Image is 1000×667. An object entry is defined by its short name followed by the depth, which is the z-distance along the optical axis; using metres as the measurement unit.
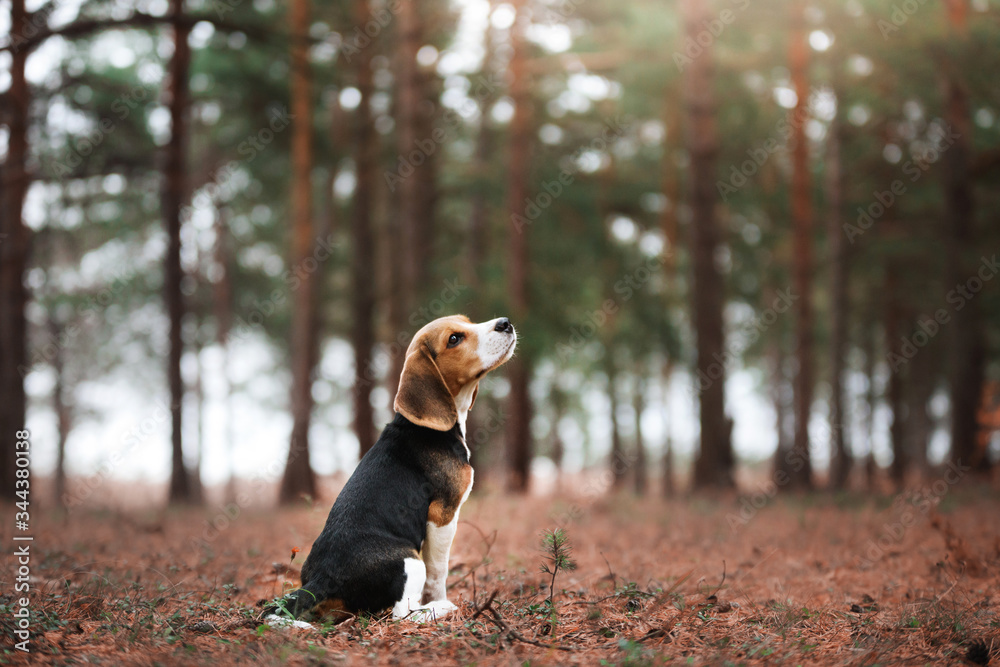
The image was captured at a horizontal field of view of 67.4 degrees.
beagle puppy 4.34
